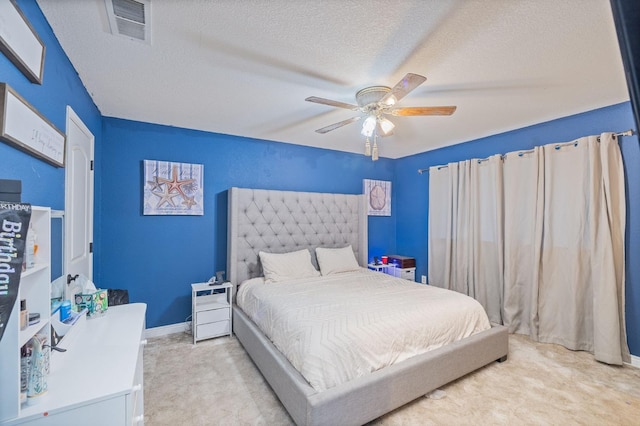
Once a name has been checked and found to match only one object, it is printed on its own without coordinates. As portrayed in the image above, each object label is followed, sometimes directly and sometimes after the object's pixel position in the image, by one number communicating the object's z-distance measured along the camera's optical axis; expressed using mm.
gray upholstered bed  1688
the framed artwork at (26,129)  1065
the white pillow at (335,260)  3535
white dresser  976
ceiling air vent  1396
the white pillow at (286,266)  3188
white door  1884
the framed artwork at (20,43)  1058
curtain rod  2412
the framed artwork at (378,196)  4598
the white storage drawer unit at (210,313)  2922
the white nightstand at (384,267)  4254
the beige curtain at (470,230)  3398
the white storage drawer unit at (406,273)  4285
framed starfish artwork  3076
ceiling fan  2018
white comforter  1770
